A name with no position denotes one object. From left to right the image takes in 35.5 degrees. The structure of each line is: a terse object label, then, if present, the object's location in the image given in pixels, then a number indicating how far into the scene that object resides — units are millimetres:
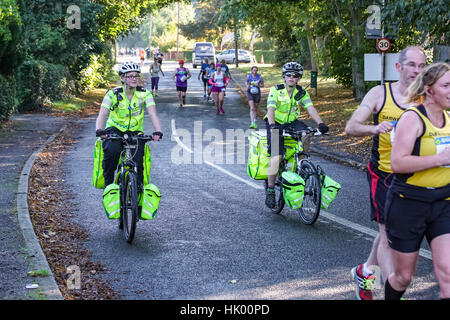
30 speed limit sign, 18125
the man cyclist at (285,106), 8680
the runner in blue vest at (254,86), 21250
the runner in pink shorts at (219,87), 24656
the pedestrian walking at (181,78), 26500
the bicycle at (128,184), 7609
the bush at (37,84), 22719
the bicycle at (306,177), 8328
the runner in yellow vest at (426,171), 4238
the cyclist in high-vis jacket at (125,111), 7836
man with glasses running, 5215
